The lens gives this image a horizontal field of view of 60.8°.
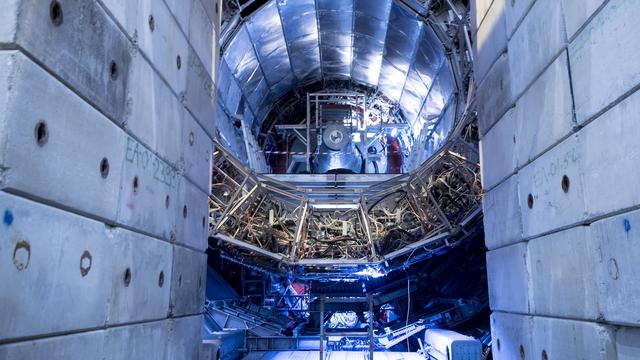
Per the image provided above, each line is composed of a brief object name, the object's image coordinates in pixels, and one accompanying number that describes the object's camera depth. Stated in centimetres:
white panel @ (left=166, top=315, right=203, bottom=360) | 413
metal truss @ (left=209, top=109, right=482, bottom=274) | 916
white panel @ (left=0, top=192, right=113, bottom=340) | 203
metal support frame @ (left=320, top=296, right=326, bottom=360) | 989
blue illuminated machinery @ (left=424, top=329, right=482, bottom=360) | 876
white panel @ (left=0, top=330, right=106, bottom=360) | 206
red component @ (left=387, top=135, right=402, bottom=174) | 1731
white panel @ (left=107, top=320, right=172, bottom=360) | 299
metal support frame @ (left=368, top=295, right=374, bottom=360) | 966
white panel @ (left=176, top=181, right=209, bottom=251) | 440
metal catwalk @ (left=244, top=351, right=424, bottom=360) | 1112
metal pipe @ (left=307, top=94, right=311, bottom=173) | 1455
